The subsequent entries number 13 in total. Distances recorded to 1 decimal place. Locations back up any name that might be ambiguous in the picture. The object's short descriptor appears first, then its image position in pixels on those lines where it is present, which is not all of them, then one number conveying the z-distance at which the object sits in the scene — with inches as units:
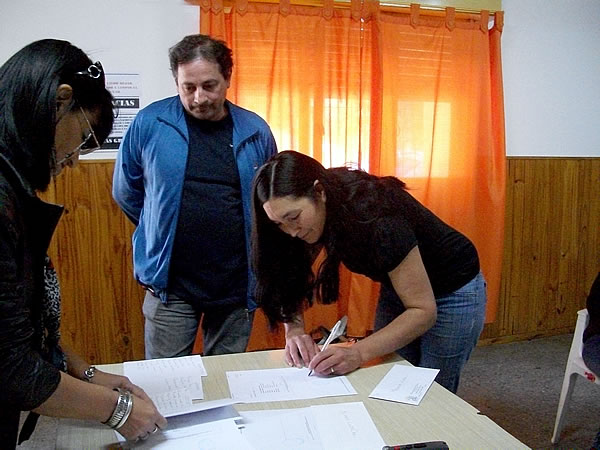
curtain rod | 104.7
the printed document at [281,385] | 48.9
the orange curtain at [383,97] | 104.9
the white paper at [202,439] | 39.6
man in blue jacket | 71.5
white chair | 87.0
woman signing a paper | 54.9
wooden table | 41.3
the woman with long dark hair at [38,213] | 33.9
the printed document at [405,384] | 48.3
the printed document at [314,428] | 40.5
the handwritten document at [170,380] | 46.6
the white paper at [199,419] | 41.3
